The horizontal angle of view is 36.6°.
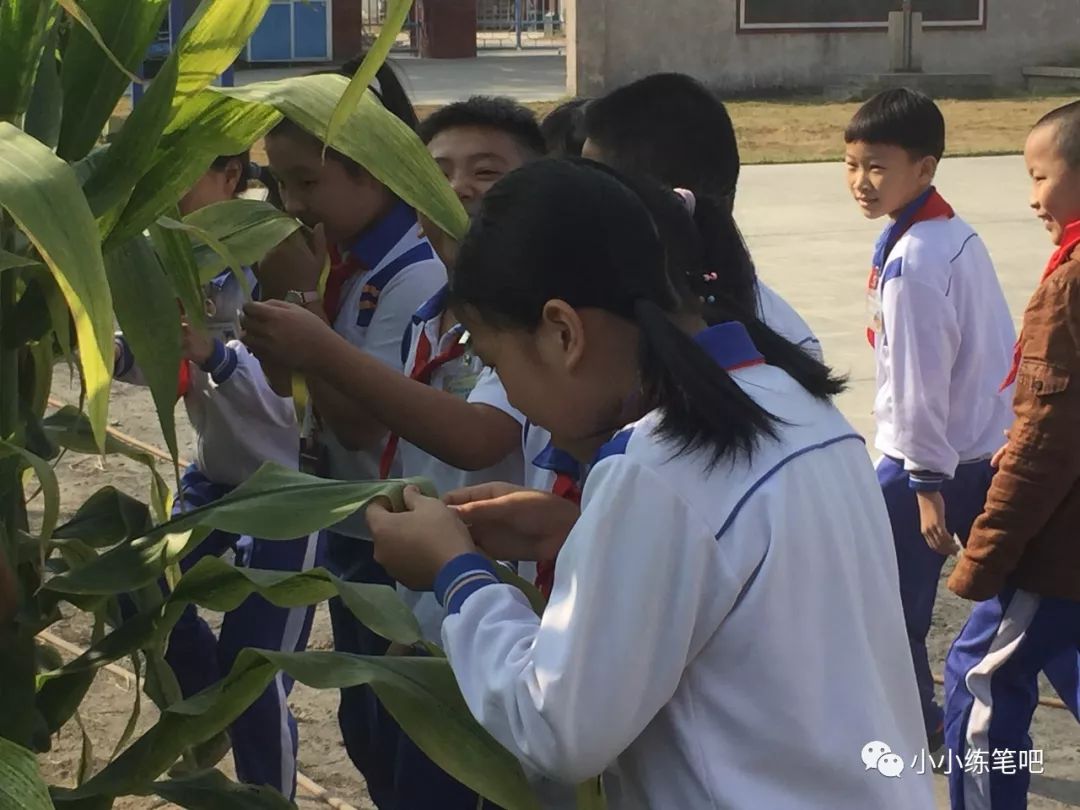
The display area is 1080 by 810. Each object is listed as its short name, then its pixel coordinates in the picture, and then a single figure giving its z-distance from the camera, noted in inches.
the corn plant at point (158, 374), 63.2
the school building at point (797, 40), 813.2
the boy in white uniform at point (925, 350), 130.0
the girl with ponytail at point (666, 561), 56.3
